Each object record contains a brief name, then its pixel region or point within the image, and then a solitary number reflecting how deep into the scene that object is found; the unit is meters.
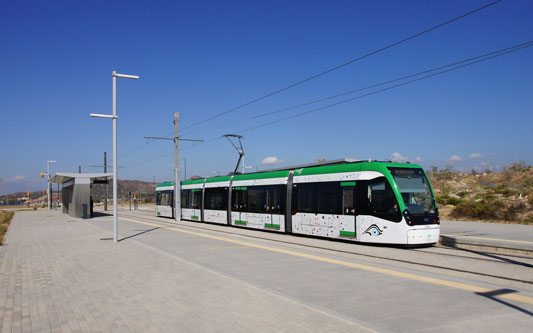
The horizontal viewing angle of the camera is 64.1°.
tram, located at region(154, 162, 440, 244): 13.50
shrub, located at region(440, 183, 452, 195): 46.76
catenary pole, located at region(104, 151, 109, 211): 62.52
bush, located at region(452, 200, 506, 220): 26.64
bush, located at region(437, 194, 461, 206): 36.64
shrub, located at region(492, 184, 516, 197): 39.01
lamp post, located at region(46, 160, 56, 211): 61.36
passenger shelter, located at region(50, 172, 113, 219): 34.44
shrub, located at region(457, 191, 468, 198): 43.99
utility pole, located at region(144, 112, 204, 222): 29.98
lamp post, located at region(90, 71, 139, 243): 16.56
